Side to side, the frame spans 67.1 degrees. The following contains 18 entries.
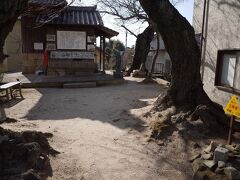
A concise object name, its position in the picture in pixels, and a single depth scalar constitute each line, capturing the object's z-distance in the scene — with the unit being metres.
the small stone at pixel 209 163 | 2.77
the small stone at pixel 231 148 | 2.97
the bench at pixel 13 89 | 6.50
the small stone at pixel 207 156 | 2.95
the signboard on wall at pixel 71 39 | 10.68
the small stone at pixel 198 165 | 2.82
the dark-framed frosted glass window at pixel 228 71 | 4.82
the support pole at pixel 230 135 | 3.16
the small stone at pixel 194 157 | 3.21
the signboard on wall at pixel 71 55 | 10.65
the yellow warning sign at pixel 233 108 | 3.01
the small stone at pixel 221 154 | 2.76
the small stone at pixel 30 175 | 2.50
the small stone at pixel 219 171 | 2.68
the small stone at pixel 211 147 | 3.07
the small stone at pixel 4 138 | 2.96
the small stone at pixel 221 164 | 2.71
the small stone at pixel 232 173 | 2.54
